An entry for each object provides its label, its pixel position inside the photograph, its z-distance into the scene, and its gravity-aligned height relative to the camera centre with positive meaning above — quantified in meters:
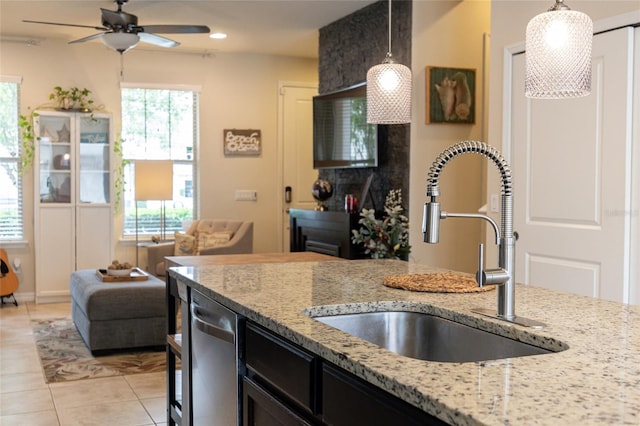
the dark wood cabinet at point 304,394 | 1.22 -0.42
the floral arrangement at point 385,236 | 4.91 -0.33
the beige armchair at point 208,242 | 6.86 -0.53
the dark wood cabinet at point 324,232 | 5.67 -0.38
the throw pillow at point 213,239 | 6.95 -0.50
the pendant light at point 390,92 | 2.79 +0.40
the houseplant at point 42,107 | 7.15 +0.83
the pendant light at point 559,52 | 1.80 +0.37
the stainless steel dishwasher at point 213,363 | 2.05 -0.56
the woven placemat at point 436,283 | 2.11 -0.29
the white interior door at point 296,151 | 8.30 +0.47
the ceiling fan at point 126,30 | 5.30 +1.25
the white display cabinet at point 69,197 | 7.09 -0.09
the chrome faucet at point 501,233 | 1.68 -0.10
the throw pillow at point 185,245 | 6.99 -0.57
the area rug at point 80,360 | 4.43 -1.18
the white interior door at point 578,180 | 3.60 +0.06
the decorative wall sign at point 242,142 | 8.12 +0.57
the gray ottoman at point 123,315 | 4.86 -0.90
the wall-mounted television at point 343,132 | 5.91 +0.53
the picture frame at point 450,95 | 5.56 +0.78
